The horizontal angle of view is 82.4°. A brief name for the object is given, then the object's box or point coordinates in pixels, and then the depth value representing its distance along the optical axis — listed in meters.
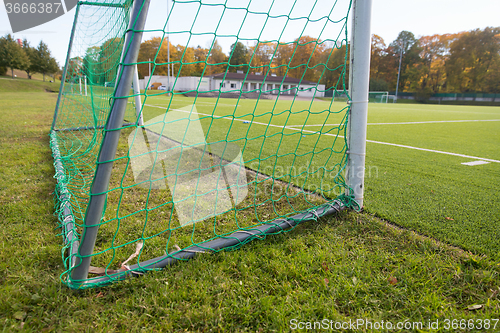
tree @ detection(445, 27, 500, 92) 43.00
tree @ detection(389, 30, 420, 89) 52.53
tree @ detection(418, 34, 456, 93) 48.97
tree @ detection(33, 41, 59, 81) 47.06
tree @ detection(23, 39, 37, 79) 46.91
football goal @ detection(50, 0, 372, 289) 1.35
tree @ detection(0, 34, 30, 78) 42.84
